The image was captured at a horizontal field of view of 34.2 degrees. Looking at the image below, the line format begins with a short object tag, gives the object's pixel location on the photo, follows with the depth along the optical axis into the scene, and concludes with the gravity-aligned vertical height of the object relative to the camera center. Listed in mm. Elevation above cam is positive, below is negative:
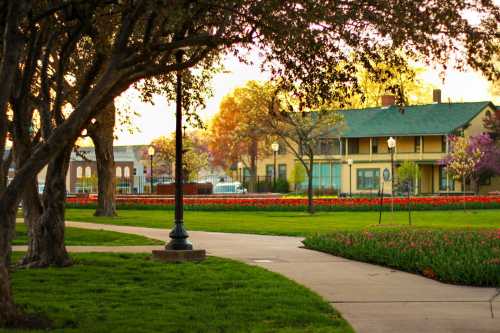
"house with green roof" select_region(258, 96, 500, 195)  57781 +3299
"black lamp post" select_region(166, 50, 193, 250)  13859 -85
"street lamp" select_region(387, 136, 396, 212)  37556 +2179
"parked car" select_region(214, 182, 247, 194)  67769 +234
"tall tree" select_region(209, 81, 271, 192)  65000 +3850
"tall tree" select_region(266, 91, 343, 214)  34125 +3365
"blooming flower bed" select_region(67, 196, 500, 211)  36250 -601
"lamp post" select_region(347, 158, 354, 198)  56572 +1576
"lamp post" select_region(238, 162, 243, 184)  69106 +2012
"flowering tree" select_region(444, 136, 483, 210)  45344 +1908
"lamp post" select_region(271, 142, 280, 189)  44238 +2421
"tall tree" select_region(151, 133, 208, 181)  57369 +2819
